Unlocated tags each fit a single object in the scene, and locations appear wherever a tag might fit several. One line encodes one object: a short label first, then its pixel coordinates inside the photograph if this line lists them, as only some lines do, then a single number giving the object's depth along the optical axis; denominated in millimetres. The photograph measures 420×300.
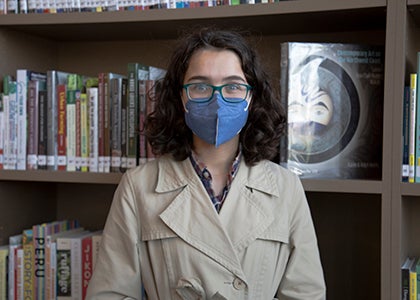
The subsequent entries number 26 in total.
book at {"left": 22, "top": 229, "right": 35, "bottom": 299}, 1862
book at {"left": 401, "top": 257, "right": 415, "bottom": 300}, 1562
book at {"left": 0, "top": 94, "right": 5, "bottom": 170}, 1818
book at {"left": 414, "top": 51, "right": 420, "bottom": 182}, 1512
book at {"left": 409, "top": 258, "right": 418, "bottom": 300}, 1555
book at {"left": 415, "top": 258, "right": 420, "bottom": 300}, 1557
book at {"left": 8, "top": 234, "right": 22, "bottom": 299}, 1865
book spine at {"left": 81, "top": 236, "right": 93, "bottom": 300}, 1835
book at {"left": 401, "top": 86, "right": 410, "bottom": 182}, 1519
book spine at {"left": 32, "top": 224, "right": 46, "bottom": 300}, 1859
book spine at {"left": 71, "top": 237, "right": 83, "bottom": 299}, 1834
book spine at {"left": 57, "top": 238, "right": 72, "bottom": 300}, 1841
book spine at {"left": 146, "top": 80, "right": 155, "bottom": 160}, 1718
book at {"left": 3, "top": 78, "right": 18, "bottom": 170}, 1815
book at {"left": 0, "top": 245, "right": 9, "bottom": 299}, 1864
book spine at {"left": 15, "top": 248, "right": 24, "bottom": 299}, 1865
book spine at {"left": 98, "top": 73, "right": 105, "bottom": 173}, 1769
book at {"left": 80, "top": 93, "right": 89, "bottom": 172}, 1786
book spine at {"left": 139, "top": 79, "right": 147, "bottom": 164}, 1729
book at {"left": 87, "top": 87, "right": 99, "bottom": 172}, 1774
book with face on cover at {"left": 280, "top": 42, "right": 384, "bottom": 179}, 1603
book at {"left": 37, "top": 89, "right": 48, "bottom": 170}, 1813
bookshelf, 1496
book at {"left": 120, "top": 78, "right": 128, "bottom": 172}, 1746
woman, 1382
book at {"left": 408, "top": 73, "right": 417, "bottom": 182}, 1513
